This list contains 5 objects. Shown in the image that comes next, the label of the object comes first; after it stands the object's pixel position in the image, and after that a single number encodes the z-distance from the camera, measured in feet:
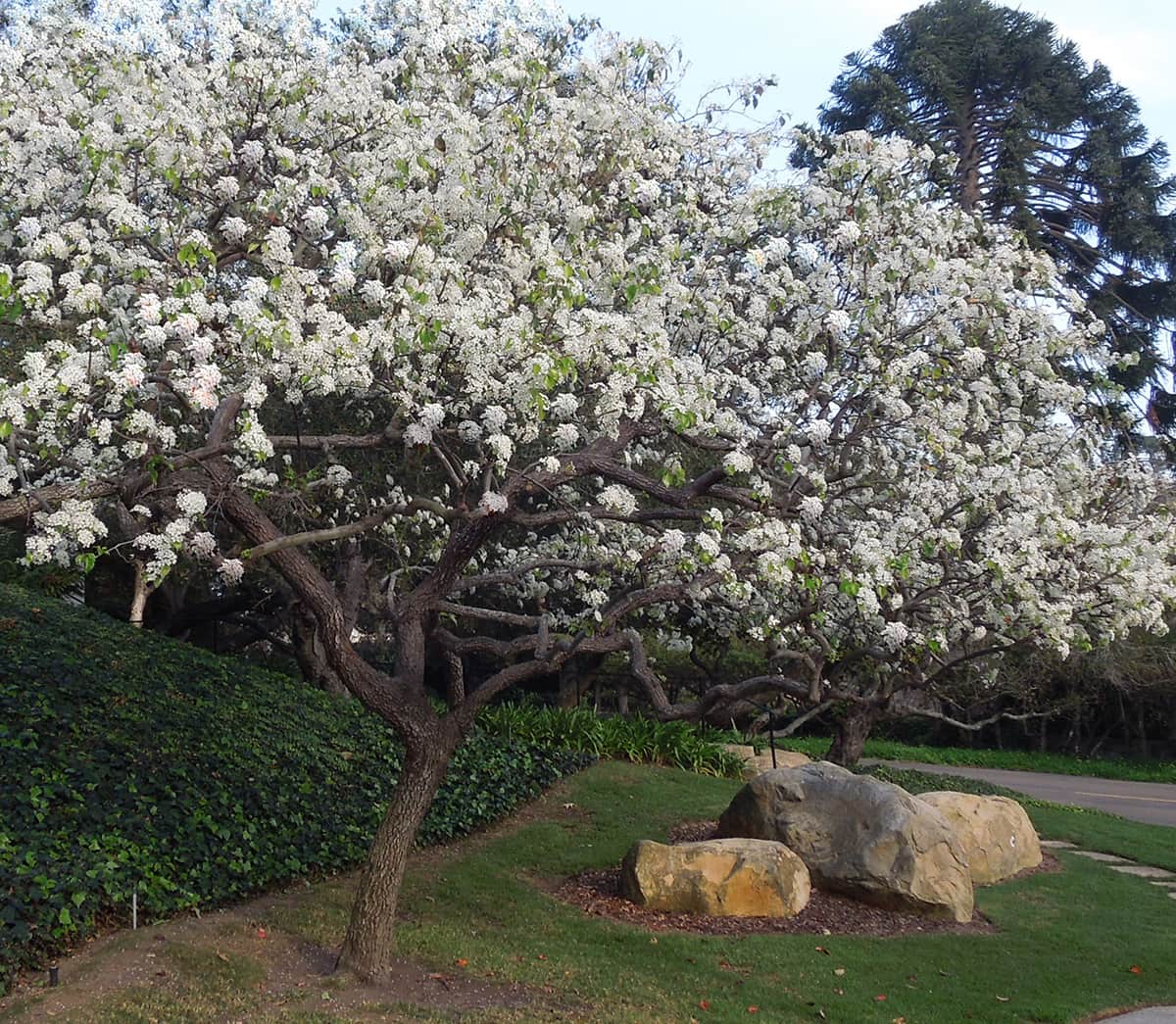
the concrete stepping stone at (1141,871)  42.45
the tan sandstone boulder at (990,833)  39.52
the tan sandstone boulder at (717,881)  31.68
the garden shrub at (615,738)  53.72
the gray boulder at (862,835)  33.40
